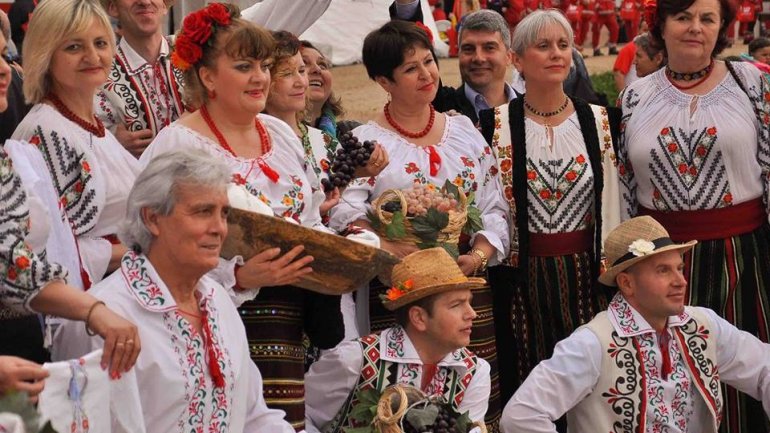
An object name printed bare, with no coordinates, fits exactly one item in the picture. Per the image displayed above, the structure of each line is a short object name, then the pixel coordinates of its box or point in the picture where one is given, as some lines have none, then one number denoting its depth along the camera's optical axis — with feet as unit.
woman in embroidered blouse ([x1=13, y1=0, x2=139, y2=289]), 25.21
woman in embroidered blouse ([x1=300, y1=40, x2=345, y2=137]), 34.50
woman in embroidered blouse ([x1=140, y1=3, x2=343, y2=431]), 26.69
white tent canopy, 84.37
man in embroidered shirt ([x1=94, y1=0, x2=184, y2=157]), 30.16
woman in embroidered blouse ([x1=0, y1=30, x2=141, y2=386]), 20.87
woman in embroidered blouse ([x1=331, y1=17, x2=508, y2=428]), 31.54
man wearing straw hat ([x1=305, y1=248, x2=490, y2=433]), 28.36
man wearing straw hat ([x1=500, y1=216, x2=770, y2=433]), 29.51
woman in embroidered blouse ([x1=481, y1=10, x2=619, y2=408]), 33.44
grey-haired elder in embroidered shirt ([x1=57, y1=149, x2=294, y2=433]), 22.33
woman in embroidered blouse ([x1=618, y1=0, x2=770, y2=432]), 33.80
